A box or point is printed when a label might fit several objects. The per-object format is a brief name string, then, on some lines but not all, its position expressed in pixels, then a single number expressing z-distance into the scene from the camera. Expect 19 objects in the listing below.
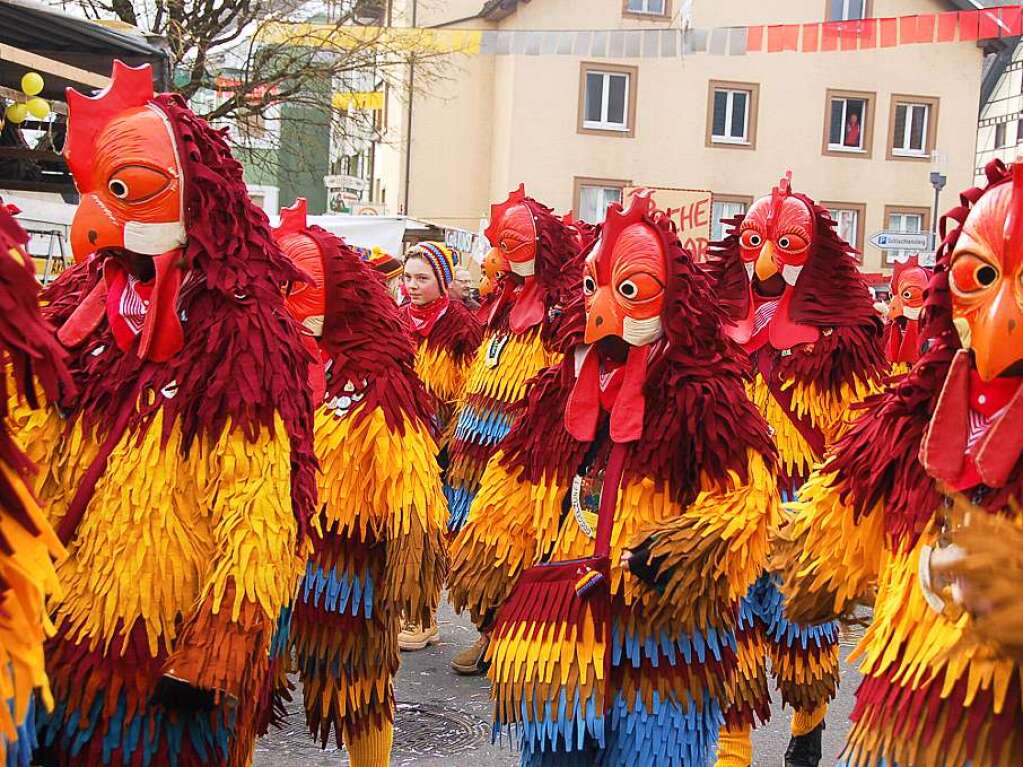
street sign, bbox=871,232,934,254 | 12.89
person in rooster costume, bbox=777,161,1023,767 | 2.16
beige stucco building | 24.56
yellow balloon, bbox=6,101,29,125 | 5.91
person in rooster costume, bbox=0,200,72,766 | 1.79
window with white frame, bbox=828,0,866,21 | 25.50
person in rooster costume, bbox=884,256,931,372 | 8.66
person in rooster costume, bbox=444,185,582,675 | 6.32
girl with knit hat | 7.38
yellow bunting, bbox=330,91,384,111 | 19.21
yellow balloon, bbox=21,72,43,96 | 5.75
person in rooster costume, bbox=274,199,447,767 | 4.01
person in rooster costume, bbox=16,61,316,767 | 2.63
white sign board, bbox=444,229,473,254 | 17.61
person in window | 25.69
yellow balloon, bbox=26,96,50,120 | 5.89
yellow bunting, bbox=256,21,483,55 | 15.25
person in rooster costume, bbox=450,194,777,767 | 3.11
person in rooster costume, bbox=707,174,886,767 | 4.75
